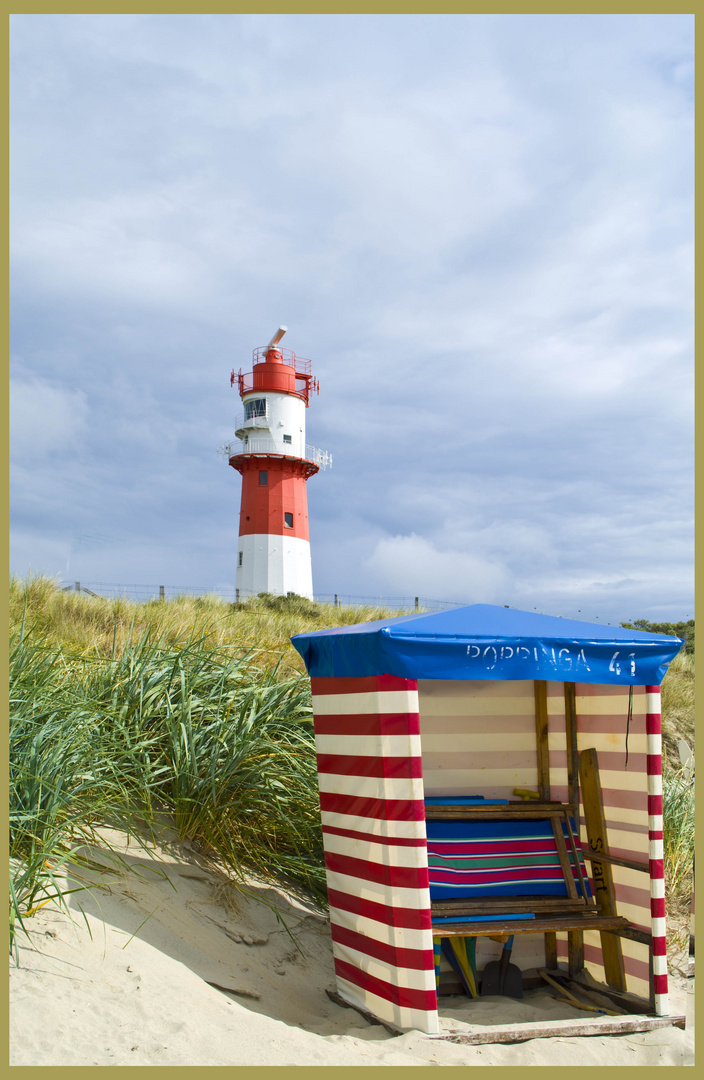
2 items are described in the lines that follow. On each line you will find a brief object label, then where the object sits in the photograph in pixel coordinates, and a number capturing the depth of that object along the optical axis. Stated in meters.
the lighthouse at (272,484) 29.31
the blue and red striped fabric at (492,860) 5.49
